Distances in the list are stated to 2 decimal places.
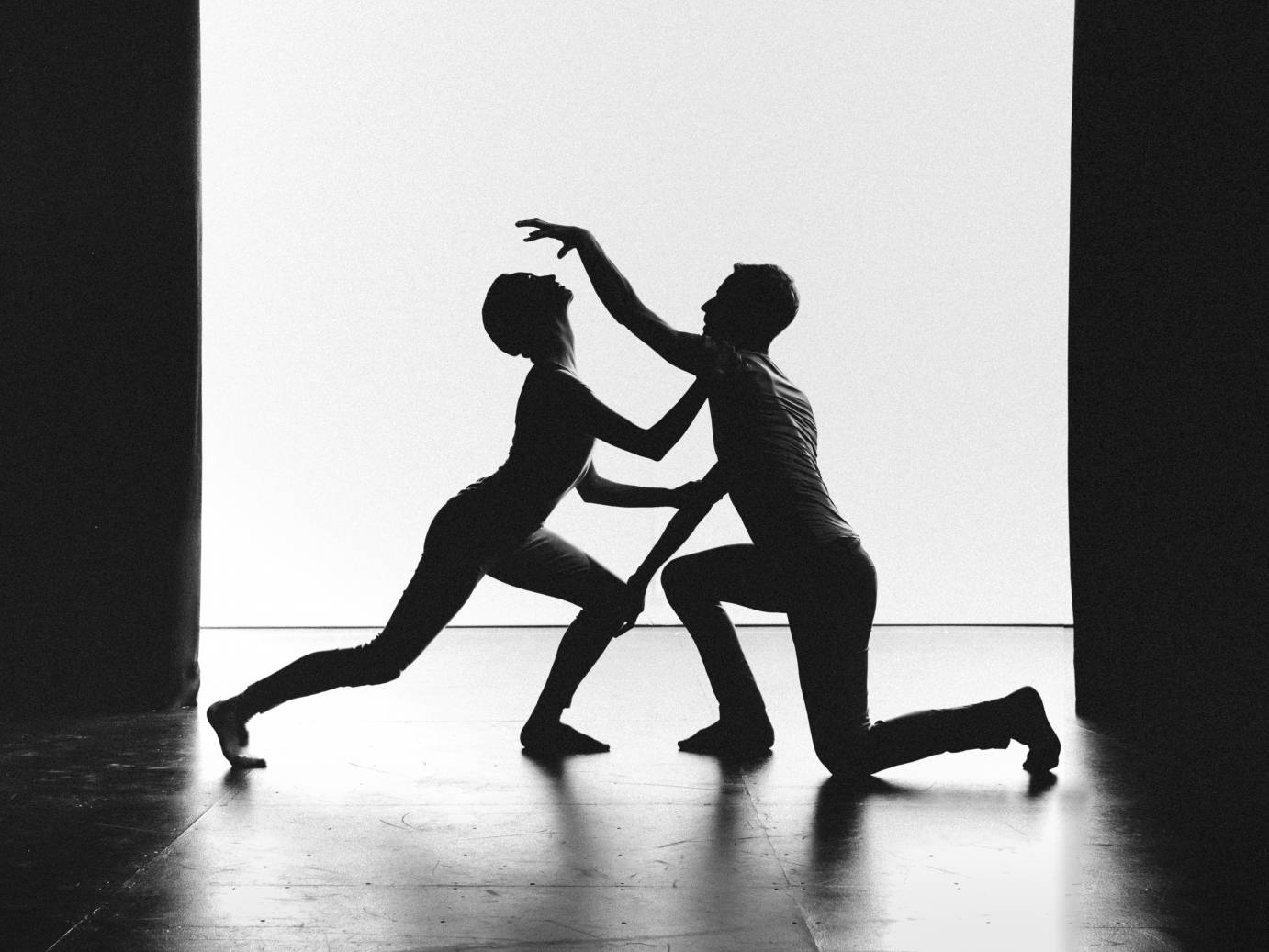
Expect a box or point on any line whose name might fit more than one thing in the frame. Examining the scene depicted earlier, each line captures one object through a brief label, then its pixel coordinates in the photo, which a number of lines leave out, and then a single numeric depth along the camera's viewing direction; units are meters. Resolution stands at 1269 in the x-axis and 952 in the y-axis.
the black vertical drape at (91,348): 4.77
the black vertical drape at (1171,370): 4.27
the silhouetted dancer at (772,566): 3.50
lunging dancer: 3.74
